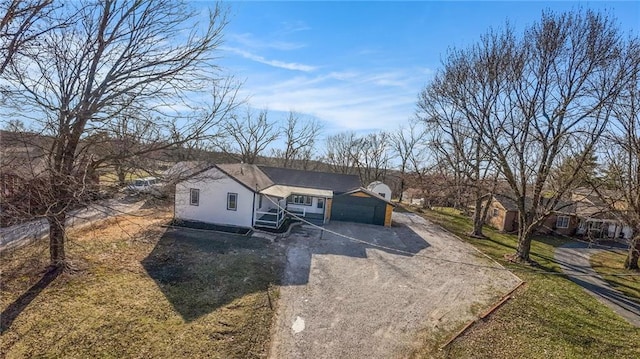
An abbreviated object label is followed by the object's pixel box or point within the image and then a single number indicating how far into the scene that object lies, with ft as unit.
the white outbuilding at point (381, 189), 112.27
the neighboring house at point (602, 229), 87.61
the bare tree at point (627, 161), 44.00
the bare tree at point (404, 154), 132.77
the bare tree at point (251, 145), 117.76
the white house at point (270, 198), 60.08
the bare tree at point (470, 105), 52.97
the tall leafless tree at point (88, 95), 22.74
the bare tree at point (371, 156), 142.00
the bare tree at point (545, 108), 42.96
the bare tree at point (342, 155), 145.75
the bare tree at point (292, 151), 129.16
